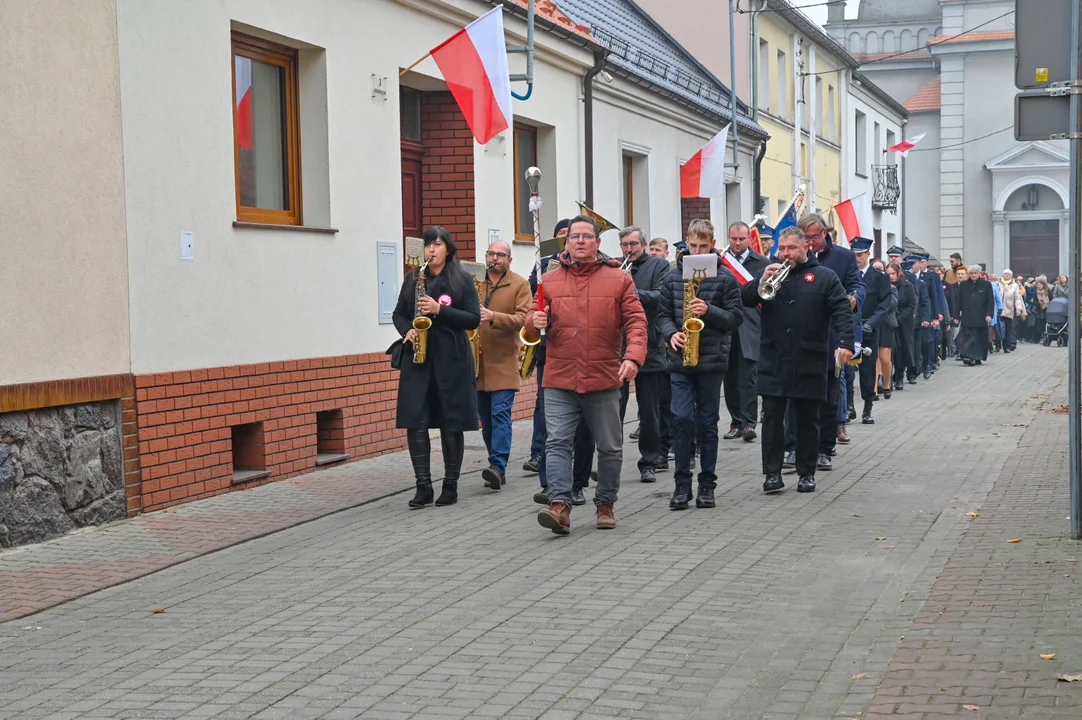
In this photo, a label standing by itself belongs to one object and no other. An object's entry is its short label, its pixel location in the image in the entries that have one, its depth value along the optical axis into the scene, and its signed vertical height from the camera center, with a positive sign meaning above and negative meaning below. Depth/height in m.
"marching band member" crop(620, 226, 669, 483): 10.67 -0.50
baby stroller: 34.48 -0.98
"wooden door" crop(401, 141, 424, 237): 14.61 +1.07
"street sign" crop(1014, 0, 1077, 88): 7.86 +1.33
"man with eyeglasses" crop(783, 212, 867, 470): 11.41 -0.03
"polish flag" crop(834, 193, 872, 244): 23.70 +1.14
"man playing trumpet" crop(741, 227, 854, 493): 10.23 -0.43
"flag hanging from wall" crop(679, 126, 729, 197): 21.61 +1.85
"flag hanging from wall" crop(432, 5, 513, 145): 12.90 +2.01
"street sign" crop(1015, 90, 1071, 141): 7.91 +0.93
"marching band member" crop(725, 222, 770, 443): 13.28 -0.67
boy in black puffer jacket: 9.53 -0.57
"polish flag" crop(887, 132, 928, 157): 33.81 +3.29
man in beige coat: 10.74 -0.43
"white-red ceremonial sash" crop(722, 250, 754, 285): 10.43 +0.13
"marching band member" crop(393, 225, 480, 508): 9.73 -0.50
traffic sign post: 7.85 +1.05
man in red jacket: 8.62 -0.37
